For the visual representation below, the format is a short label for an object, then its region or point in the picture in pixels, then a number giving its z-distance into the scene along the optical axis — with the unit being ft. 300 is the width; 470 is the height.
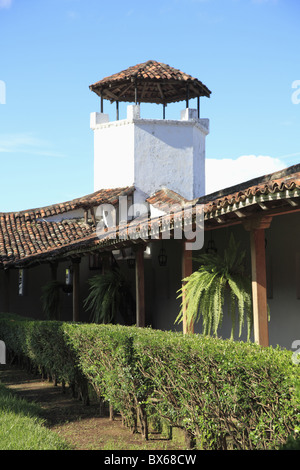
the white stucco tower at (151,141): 75.77
